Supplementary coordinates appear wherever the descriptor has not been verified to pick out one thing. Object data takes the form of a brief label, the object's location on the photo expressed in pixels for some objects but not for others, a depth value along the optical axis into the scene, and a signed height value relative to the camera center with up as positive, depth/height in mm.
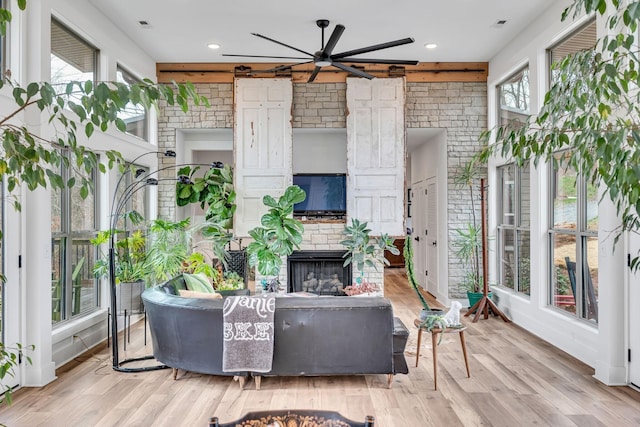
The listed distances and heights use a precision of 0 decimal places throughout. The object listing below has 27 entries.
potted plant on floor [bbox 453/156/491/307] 6387 -379
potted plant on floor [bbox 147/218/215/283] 4914 -384
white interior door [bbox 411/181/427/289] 8250 -247
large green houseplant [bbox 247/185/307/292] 6121 -227
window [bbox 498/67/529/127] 5629 +1488
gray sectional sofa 3473 -880
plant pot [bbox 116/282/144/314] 4461 -736
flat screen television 6621 +286
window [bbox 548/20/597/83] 4336 +1684
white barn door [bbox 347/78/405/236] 6449 +791
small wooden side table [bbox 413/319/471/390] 3546 -892
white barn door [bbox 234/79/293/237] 6465 +1037
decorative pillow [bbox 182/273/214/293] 4531 -641
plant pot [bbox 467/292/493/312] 6262 -1078
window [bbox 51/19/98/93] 4270 +1574
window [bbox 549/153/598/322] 4258 -285
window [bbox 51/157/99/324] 4324 -349
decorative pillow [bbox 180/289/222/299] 3941 -647
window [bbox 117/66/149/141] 5670 +1265
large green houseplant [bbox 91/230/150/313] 4477 -505
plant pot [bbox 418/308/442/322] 3668 -761
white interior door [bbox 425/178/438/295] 7379 -337
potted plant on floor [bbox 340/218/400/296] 6312 -416
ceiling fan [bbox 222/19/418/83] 4059 +1486
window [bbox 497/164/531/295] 5648 -166
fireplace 6629 -822
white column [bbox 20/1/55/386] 3623 -214
